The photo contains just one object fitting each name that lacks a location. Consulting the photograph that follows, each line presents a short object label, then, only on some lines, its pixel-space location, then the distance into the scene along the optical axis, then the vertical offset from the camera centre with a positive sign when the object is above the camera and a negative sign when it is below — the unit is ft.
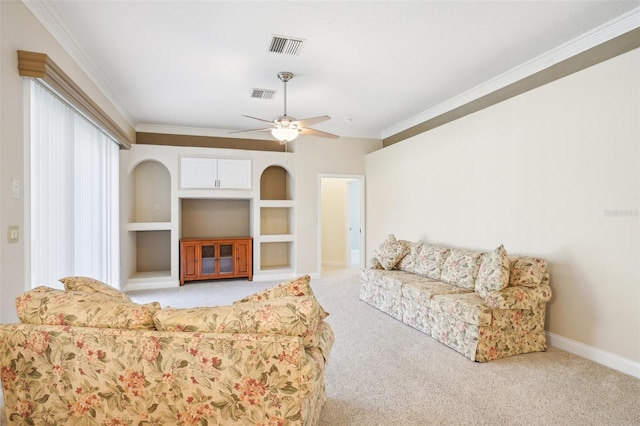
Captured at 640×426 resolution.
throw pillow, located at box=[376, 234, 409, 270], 15.65 -1.93
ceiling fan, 12.76 +3.39
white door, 26.40 -0.82
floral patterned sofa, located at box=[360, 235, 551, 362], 9.66 -2.83
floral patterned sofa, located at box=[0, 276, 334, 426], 4.97 -2.25
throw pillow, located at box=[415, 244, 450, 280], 13.69 -2.02
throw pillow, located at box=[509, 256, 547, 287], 10.14 -1.82
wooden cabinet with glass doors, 19.92 -2.73
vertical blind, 8.80 +0.61
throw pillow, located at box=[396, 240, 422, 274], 15.10 -2.14
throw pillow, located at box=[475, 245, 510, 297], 10.00 -1.85
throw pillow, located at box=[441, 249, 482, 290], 11.96 -2.06
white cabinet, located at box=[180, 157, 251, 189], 19.83 +2.41
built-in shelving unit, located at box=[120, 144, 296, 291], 19.30 +0.43
